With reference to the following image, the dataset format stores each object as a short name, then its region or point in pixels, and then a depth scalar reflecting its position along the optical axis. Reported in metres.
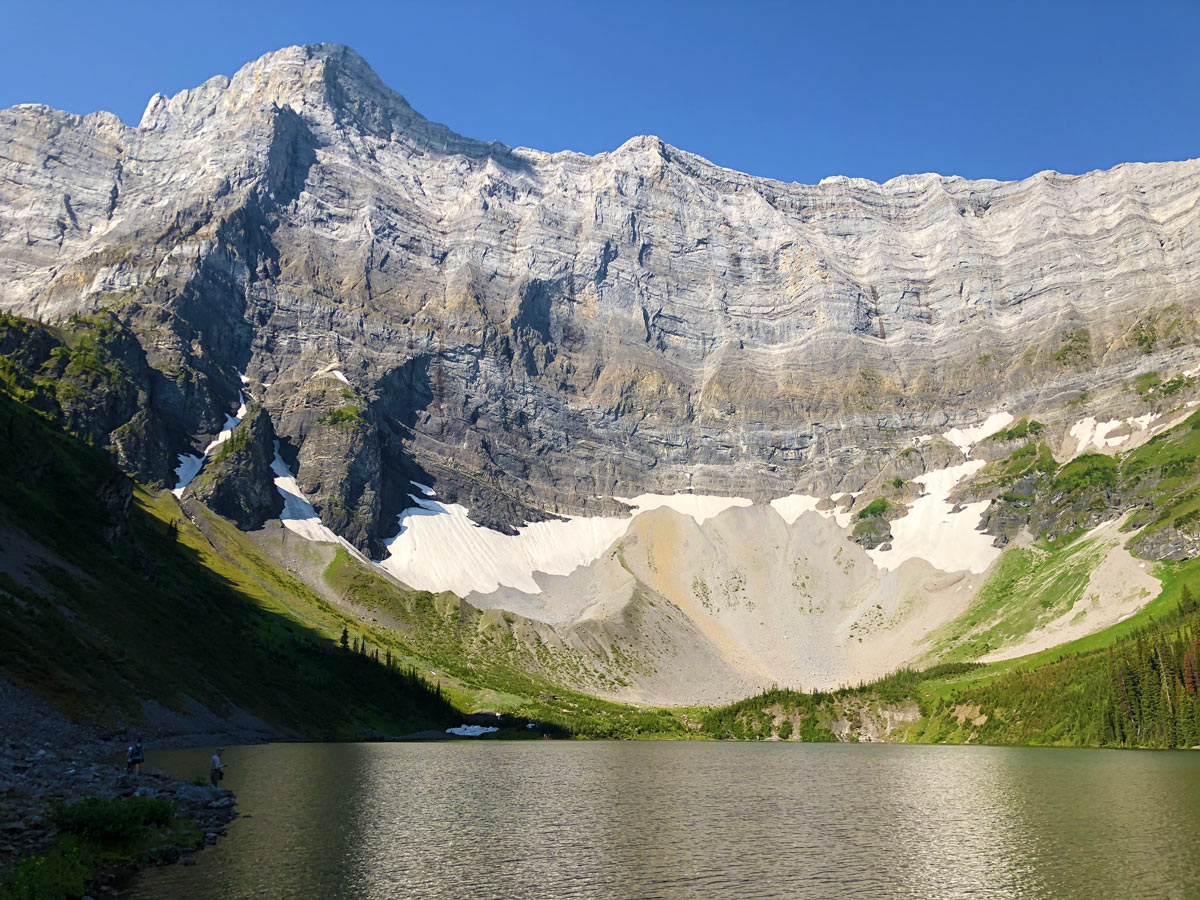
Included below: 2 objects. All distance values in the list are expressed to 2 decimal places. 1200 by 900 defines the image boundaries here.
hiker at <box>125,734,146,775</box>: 61.28
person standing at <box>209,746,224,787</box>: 66.38
